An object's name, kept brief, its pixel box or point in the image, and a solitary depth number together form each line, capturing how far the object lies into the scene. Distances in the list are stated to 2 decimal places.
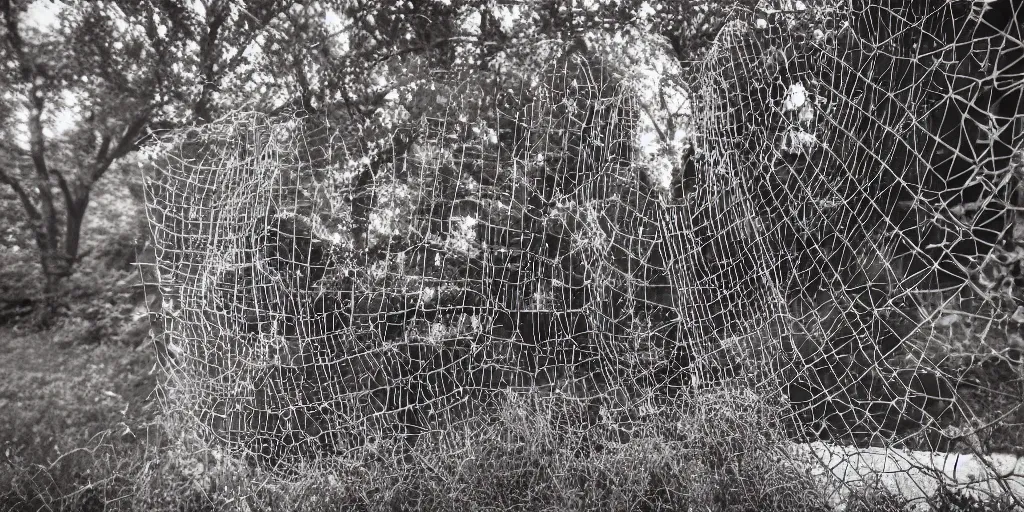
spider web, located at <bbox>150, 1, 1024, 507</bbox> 2.17
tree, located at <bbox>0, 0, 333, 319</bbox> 2.84
